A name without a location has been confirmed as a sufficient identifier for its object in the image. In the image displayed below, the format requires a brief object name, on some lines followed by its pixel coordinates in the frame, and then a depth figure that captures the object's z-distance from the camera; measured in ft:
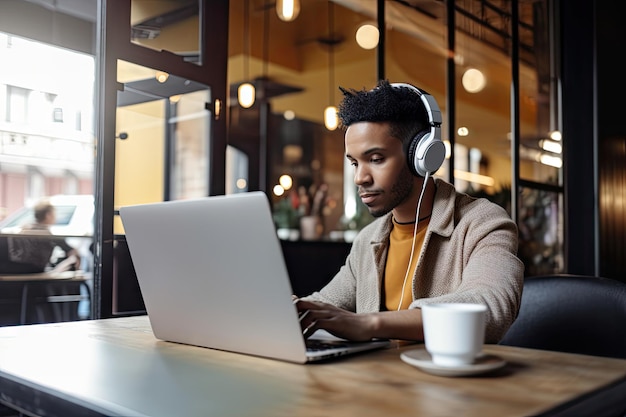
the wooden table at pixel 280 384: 2.39
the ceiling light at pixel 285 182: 29.32
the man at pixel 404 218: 4.68
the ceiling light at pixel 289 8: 16.30
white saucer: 2.83
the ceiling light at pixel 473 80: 16.78
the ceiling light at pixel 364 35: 19.34
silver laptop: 3.00
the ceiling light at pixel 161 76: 8.66
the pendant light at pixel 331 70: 21.94
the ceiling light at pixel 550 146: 14.71
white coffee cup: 2.83
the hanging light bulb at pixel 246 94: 19.84
